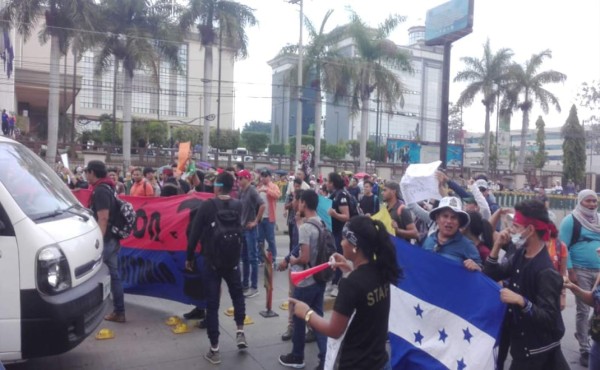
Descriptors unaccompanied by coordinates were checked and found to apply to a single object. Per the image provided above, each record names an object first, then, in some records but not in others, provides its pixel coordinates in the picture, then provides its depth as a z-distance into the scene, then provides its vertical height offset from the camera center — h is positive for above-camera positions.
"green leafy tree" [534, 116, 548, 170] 67.56 +2.19
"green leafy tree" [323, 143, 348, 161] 57.30 +0.72
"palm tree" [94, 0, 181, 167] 30.89 +6.52
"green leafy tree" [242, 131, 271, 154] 62.62 +1.66
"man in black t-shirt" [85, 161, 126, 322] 5.99 -0.62
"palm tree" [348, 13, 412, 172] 36.53 +6.69
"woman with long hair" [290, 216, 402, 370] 3.12 -0.82
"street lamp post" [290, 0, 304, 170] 32.34 +4.80
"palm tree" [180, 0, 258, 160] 33.75 +8.38
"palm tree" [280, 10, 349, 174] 36.66 +6.43
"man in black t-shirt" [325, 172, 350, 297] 7.95 -0.75
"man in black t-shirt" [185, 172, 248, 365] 5.35 -1.20
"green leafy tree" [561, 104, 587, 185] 51.31 +1.27
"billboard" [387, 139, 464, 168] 47.75 +0.80
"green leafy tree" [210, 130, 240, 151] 65.69 +2.03
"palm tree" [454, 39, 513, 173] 45.78 +7.31
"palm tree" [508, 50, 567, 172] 45.38 +6.78
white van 4.12 -0.97
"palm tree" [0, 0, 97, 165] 26.52 +6.47
